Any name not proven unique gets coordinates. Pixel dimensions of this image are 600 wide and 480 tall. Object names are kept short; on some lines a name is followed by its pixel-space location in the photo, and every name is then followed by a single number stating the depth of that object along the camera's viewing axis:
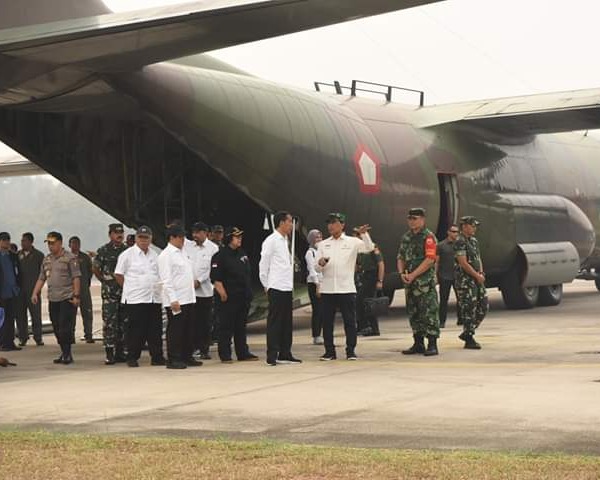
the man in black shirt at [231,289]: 13.22
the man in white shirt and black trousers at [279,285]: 12.90
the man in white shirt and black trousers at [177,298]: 12.70
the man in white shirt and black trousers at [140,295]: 13.18
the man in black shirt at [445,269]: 18.06
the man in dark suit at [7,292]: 16.19
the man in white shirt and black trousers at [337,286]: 13.09
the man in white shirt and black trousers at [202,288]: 13.75
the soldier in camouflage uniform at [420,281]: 13.21
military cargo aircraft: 11.67
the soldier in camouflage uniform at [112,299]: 13.83
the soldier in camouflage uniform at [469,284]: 13.87
